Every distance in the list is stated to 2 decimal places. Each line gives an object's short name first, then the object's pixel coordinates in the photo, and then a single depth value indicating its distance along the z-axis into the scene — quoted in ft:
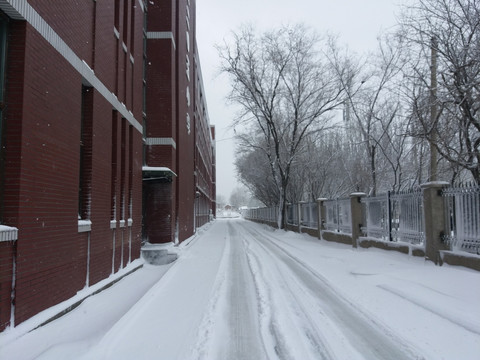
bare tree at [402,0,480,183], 29.25
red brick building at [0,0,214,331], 15.31
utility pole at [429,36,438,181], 32.65
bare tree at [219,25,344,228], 82.33
